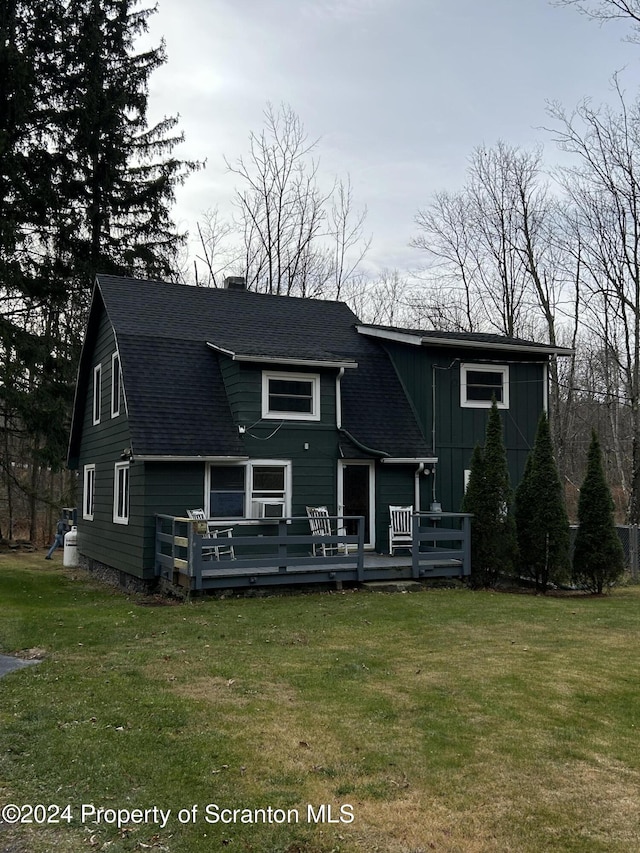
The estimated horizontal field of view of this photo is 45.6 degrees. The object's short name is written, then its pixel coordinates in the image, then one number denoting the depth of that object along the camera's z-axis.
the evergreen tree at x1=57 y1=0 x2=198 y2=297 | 24.14
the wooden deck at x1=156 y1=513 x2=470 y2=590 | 12.29
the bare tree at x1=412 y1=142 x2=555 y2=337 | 27.42
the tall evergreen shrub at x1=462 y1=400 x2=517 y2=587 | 14.05
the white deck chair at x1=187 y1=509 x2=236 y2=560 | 13.54
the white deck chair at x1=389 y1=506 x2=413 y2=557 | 15.43
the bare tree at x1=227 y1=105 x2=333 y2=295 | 29.55
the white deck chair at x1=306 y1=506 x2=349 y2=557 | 14.52
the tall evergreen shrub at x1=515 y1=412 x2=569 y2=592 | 13.84
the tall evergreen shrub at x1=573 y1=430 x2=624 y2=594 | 13.92
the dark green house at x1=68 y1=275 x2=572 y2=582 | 13.98
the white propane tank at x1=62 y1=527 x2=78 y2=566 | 19.70
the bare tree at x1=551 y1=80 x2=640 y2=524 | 22.16
